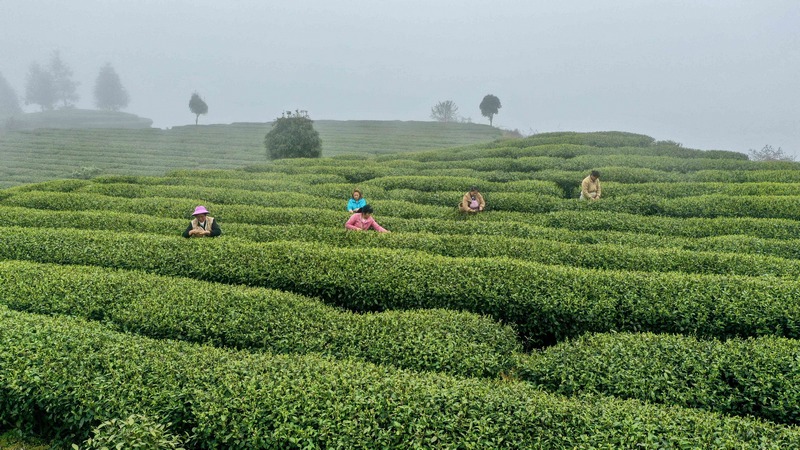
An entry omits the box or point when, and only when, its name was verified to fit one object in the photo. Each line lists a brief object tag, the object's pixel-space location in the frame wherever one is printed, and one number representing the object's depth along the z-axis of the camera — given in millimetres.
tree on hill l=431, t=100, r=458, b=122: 111250
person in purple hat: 14477
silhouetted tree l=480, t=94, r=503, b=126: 95250
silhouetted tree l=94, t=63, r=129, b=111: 131625
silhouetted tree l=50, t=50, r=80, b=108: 123000
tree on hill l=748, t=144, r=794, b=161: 71812
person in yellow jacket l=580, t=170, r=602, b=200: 21078
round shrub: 43094
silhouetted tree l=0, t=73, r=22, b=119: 116312
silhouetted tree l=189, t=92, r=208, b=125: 95188
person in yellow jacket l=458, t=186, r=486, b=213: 20062
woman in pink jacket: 15773
